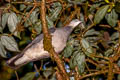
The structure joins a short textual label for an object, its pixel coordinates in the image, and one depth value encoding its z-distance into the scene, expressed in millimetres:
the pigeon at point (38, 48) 6000
